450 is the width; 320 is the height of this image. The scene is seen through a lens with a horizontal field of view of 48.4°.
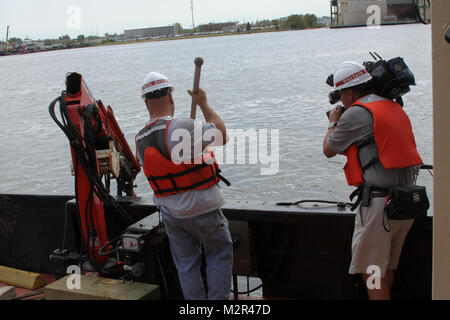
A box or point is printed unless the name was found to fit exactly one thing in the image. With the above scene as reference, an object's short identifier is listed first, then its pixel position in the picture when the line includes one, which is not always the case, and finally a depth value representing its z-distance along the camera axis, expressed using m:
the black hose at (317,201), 3.76
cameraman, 3.03
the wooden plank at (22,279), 4.55
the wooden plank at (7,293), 4.03
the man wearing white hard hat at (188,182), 3.11
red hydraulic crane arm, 3.84
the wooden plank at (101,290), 3.39
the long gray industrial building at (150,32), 113.06
